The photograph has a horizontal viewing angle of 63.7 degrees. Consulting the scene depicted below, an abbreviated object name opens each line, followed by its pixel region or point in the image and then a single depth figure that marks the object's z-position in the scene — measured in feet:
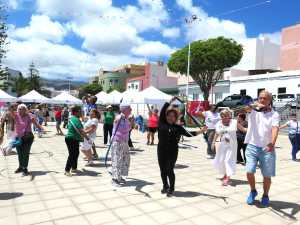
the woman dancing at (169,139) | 13.53
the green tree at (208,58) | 92.90
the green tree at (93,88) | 219.21
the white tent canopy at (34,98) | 58.40
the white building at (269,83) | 79.74
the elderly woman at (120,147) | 15.26
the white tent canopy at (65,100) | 63.81
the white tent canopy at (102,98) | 66.48
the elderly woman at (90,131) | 20.03
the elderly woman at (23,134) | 17.03
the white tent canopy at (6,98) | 48.64
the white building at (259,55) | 119.15
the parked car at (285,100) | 65.65
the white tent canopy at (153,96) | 44.68
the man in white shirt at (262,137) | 12.14
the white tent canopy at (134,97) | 46.00
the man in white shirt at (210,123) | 24.90
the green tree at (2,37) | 53.88
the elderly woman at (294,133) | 24.82
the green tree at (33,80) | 188.57
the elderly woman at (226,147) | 16.05
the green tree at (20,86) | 180.40
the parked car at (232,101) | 69.16
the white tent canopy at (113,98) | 65.04
